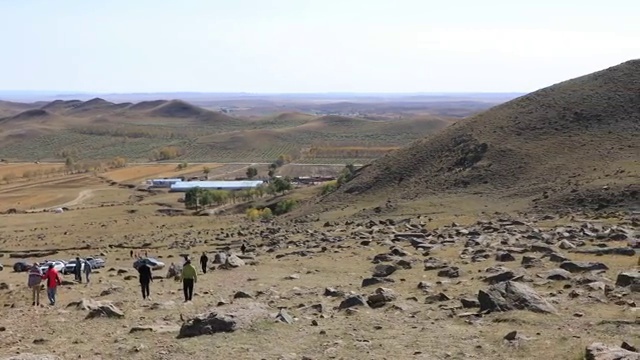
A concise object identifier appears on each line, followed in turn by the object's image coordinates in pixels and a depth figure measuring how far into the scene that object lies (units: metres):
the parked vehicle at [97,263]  38.89
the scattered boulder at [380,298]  18.75
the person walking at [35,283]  22.73
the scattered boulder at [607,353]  12.27
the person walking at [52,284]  22.11
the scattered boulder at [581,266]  21.67
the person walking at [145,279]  22.59
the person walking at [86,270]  29.11
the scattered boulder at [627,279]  18.64
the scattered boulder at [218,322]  16.17
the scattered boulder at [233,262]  29.97
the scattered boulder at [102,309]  19.05
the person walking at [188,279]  21.38
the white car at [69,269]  37.50
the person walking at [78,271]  29.44
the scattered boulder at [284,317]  16.93
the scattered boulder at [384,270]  24.04
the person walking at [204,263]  28.69
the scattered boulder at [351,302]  18.52
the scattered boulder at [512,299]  16.59
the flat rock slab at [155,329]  16.94
